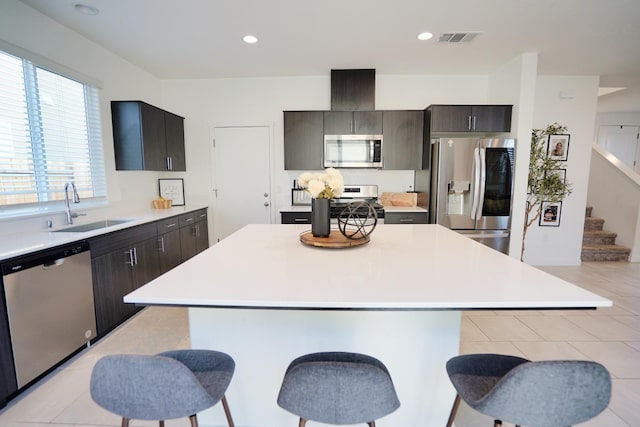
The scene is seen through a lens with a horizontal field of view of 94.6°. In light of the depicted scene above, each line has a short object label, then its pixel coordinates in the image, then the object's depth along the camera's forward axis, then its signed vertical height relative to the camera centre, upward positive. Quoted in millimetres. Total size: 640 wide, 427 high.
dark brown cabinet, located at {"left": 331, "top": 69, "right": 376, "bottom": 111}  3859 +1177
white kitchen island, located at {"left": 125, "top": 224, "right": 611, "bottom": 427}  1122 -635
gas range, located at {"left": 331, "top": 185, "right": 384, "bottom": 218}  4164 -188
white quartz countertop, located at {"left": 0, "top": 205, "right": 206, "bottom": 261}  1793 -420
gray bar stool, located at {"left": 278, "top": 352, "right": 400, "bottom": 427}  861 -634
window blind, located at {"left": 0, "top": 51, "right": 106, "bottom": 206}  2256 +375
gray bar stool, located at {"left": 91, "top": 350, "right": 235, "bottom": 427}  841 -604
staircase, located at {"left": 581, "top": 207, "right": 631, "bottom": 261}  4559 -1019
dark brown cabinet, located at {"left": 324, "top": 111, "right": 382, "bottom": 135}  3854 +738
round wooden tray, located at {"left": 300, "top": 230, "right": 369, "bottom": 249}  1716 -368
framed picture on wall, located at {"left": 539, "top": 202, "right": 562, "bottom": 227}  4277 -488
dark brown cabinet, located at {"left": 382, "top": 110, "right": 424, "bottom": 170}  3842 +532
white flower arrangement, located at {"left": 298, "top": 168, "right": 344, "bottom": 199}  1702 -26
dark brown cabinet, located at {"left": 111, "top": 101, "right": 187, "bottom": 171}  3256 +496
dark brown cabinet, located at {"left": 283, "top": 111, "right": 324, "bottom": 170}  3883 +521
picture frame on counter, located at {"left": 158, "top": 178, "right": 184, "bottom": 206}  4125 -155
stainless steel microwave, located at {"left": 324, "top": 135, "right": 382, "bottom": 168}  3869 +375
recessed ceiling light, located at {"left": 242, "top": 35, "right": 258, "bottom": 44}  2936 +1406
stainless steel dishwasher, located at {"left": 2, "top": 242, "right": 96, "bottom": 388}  1756 -839
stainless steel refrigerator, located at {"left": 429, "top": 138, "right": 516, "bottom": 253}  3447 -82
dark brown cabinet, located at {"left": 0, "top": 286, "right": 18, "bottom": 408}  1683 -1054
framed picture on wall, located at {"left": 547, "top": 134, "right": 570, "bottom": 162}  4180 +471
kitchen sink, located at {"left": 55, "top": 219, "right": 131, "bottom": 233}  2535 -442
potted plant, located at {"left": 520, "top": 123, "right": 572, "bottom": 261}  3906 +58
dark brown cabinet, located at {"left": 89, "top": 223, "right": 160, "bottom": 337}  2365 -792
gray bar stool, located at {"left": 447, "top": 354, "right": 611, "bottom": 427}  808 -598
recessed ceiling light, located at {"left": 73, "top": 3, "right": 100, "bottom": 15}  2357 +1378
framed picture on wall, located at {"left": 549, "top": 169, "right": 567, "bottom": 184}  4224 +90
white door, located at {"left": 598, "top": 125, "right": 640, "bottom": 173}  6691 +876
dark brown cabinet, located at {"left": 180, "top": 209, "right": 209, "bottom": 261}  3647 -712
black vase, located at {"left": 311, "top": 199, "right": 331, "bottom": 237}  1807 -238
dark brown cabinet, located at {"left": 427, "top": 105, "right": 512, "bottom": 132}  3592 +753
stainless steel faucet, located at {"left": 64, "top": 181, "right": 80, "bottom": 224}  2568 -163
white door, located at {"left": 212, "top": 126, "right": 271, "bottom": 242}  4258 +18
